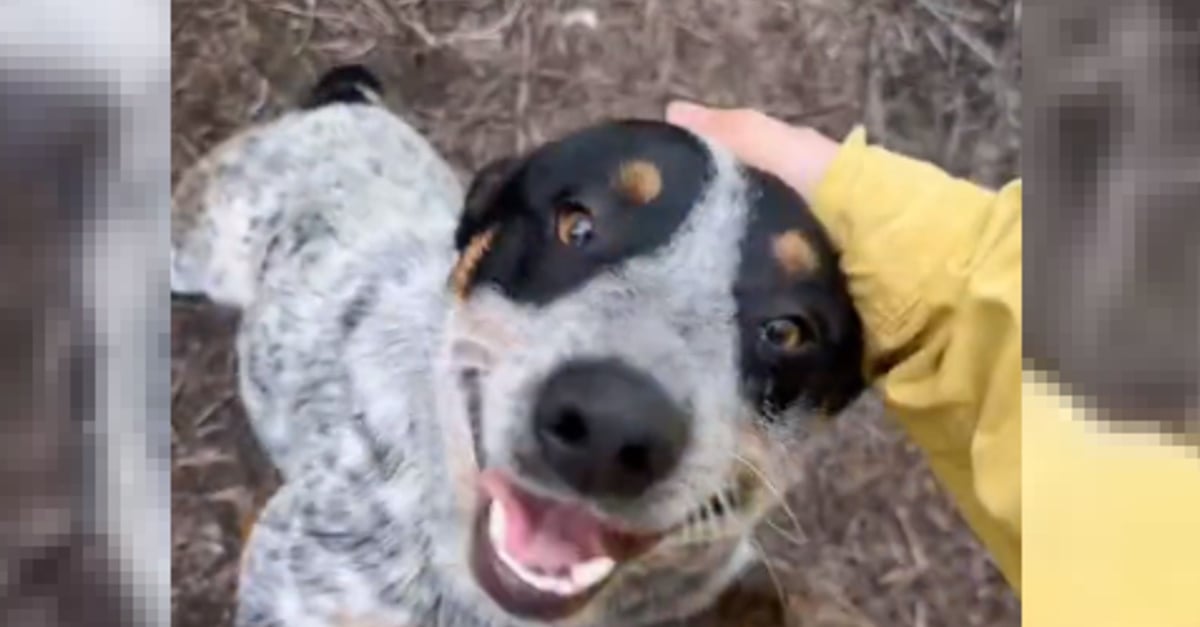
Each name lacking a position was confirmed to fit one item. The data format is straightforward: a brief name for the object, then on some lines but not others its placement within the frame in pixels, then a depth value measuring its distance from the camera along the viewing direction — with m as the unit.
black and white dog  0.79
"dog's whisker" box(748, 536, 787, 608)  0.89
